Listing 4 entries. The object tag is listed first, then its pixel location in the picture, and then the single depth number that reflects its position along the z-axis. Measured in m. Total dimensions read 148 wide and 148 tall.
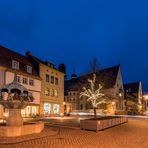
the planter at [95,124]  12.65
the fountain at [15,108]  9.73
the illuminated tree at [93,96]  19.52
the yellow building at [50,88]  29.68
